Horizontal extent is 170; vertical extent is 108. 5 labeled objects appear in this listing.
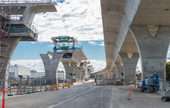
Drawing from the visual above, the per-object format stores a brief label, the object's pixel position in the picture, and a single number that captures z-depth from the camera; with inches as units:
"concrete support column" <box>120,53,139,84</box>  3550.7
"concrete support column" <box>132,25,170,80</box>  1836.9
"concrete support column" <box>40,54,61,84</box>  3489.2
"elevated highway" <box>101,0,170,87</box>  1595.7
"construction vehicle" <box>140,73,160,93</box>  1845.5
